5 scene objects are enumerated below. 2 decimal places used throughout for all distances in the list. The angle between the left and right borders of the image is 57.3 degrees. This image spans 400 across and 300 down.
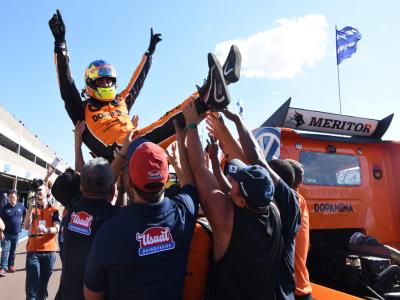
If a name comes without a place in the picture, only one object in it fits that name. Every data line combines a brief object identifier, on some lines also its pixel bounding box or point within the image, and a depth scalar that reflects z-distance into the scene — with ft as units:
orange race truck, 13.12
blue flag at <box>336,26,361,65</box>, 40.22
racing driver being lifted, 9.97
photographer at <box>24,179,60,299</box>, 17.40
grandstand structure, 117.58
